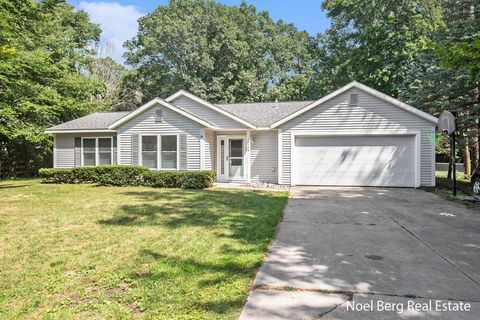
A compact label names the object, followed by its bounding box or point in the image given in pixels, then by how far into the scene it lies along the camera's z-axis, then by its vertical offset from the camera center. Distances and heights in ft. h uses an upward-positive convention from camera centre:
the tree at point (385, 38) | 73.20 +28.88
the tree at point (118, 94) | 110.52 +22.32
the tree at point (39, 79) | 44.24 +14.95
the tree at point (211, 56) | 102.47 +34.99
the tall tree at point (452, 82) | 45.57 +12.08
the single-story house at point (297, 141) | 44.52 +2.37
